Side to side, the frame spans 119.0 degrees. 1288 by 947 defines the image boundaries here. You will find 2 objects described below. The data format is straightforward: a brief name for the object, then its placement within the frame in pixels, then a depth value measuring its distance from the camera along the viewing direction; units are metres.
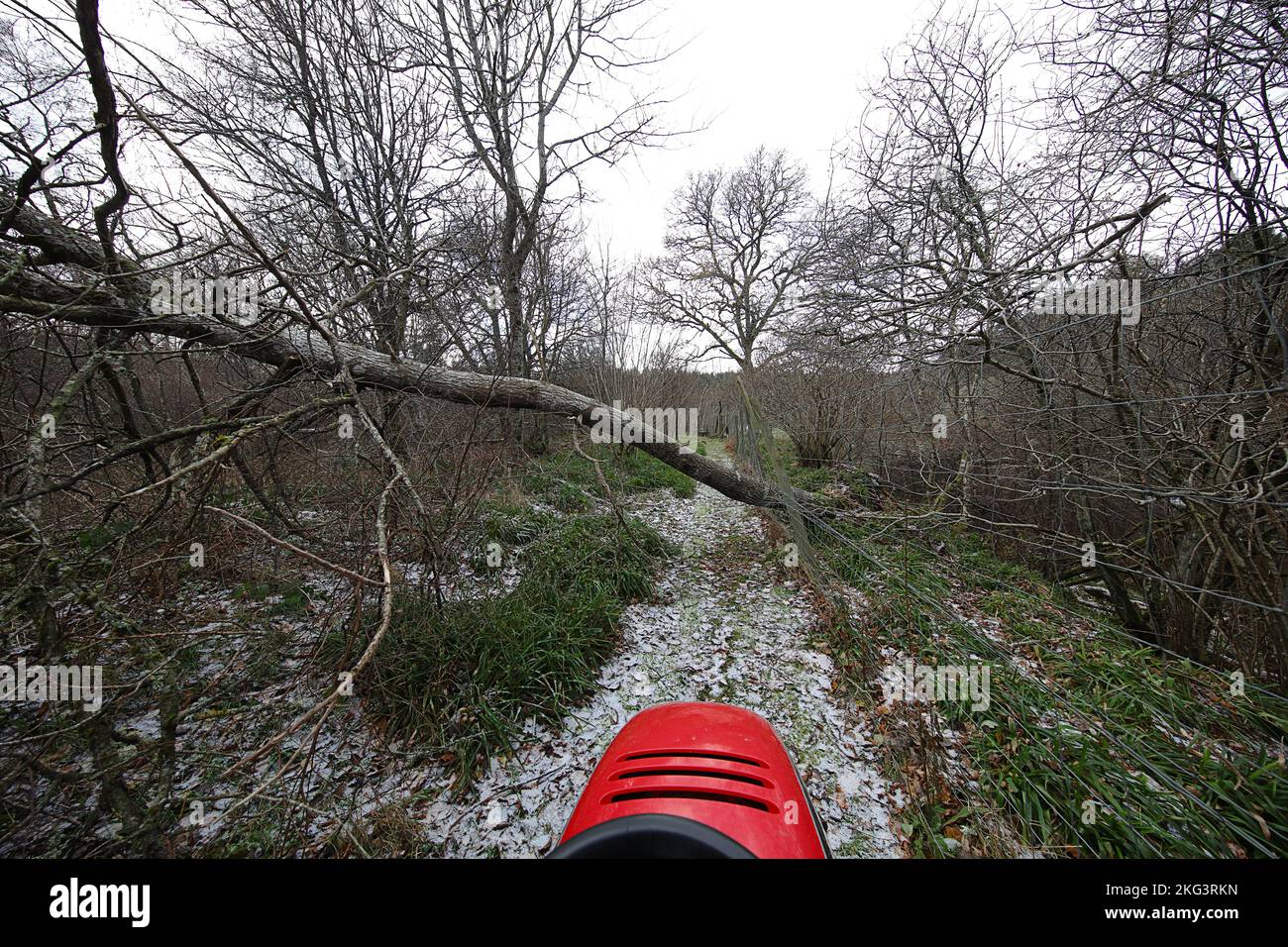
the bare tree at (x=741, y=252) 15.10
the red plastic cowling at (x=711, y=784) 1.09
